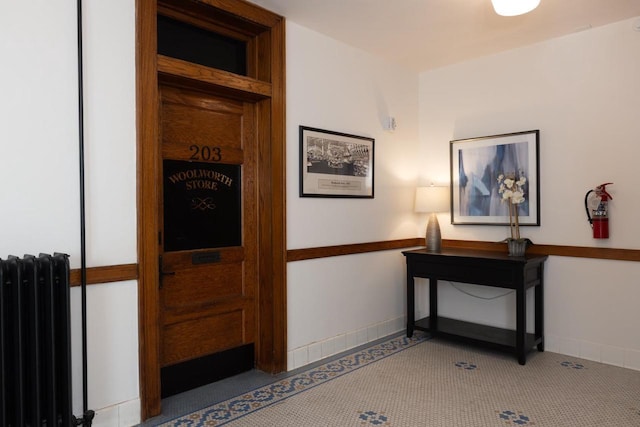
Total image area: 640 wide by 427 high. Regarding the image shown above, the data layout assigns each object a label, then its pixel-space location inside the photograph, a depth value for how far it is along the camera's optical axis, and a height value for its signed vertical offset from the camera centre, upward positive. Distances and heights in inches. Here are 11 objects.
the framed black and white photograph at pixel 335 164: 131.0 +14.9
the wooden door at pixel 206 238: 109.2 -6.6
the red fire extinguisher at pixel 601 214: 128.2 -1.5
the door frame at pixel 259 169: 95.3 +10.8
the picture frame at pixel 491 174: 144.1 +12.3
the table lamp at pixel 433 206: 156.0 +1.5
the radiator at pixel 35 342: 72.2 -21.6
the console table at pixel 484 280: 129.6 -21.8
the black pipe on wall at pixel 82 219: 85.0 -1.0
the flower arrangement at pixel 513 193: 140.6 +5.3
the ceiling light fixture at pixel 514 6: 98.3 +45.7
